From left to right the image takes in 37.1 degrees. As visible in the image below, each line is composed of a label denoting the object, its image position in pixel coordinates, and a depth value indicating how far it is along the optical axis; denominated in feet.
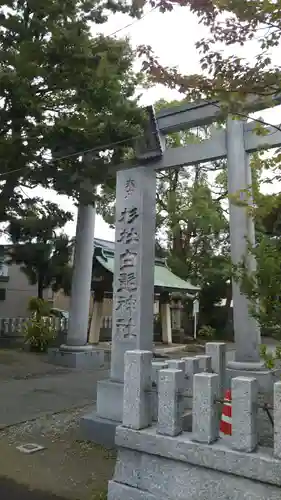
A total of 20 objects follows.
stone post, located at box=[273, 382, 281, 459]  8.93
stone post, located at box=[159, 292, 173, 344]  56.65
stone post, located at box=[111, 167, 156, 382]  17.71
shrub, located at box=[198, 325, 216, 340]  69.72
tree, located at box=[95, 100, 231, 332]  64.13
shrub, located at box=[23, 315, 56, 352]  44.37
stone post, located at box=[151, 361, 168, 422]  11.98
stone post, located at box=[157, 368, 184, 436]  10.47
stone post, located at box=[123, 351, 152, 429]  10.97
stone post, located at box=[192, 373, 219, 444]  9.90
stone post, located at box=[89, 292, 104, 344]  49.32
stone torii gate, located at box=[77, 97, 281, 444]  17.53
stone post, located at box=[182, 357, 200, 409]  15.38
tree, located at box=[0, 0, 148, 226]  25.55
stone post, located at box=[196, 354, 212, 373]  16.11
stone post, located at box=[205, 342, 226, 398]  17.74
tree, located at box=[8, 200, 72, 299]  37.55
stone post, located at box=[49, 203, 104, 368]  37.88
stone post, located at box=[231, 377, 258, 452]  9.34
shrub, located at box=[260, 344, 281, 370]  9.41
